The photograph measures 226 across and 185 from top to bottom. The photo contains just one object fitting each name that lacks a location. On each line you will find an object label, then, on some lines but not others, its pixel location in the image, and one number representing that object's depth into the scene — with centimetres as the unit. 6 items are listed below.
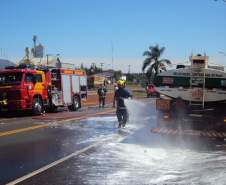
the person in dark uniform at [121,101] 1102
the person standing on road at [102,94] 1999
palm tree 5044
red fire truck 1523
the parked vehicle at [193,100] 859
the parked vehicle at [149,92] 3258
